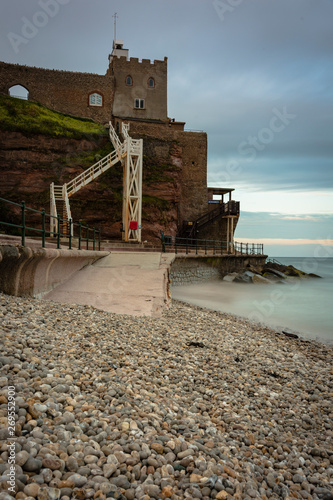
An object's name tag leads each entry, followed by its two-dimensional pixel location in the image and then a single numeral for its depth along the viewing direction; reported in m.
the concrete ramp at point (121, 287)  7.79
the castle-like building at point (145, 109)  31.02
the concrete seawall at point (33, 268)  5.95
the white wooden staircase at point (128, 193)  20.31
